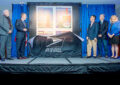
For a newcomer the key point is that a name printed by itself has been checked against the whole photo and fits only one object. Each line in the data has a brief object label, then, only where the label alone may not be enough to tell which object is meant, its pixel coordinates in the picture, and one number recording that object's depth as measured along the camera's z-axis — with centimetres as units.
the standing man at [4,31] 338
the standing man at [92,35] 396
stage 291
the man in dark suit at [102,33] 400
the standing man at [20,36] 369
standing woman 372
